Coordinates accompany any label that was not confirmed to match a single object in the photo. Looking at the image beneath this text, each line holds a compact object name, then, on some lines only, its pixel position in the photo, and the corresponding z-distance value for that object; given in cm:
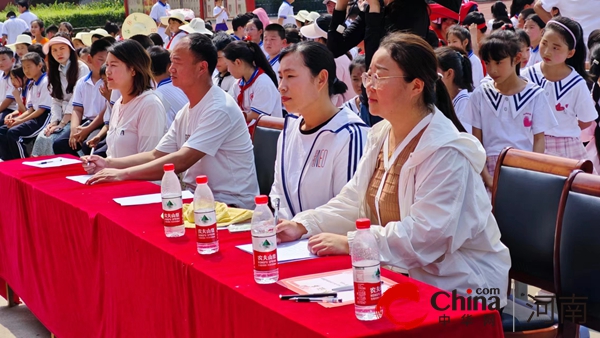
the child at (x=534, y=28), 738
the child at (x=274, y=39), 761
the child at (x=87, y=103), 671
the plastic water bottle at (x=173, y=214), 257
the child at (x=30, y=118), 782
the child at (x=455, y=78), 419
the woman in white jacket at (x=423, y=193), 222
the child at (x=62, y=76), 739
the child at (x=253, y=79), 609
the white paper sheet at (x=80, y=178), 374
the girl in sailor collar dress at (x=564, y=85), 447
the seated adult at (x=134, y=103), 432
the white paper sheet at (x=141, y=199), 314
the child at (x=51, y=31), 1600
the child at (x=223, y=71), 682
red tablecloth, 179
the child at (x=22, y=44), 1140
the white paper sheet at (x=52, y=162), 427
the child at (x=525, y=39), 541
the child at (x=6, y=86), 915
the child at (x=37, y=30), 1593
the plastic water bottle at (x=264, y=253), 204
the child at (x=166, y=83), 555
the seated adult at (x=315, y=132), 294
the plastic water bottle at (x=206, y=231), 236
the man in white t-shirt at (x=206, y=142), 374
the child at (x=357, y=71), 535
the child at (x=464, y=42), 651
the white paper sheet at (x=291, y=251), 227
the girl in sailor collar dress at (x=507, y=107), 400
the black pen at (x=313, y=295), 188
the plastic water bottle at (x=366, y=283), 171
